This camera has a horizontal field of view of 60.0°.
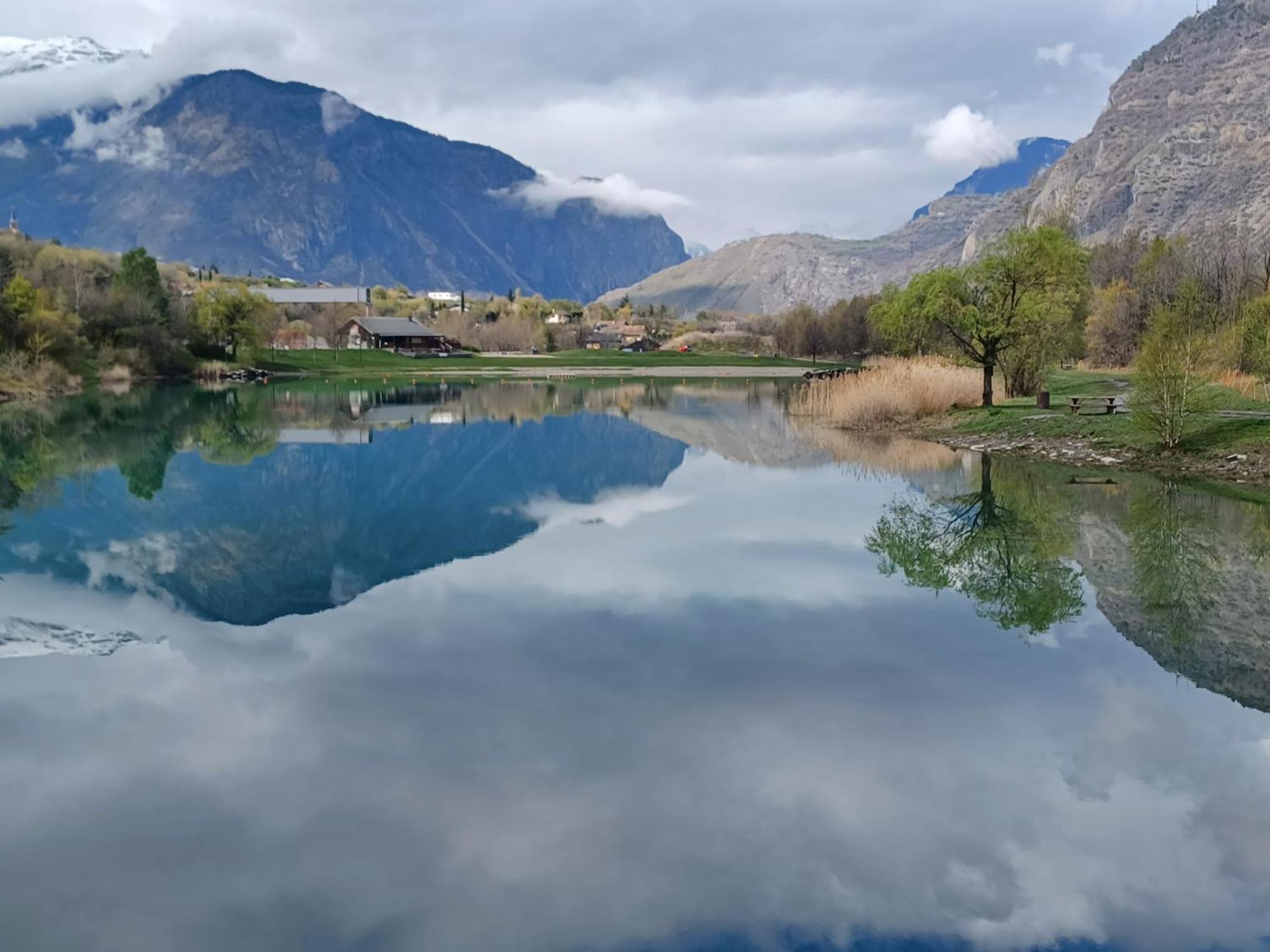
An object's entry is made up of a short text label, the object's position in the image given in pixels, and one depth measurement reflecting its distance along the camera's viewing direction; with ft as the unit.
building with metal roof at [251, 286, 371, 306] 624.59
